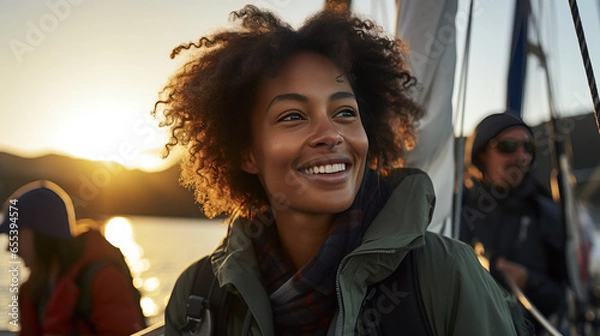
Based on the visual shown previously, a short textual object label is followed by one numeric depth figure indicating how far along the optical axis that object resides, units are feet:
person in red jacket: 9.24
